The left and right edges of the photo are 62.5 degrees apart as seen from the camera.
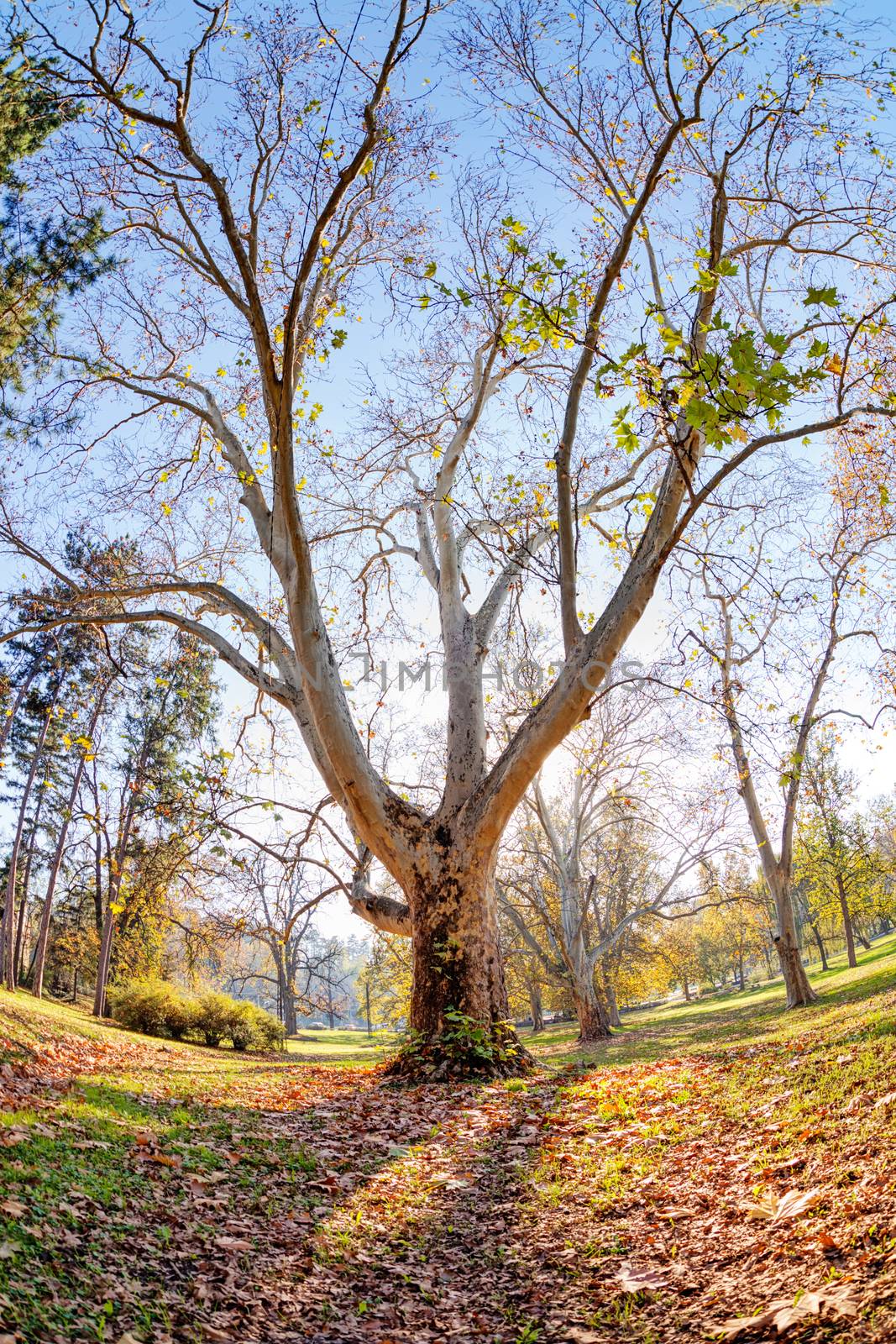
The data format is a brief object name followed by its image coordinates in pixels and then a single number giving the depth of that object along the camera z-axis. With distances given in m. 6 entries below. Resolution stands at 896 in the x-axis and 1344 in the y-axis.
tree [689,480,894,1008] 11.52
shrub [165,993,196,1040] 17.50
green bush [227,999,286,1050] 18.31
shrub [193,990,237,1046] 18.02
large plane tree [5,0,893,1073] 5.30
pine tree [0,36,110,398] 7.87
